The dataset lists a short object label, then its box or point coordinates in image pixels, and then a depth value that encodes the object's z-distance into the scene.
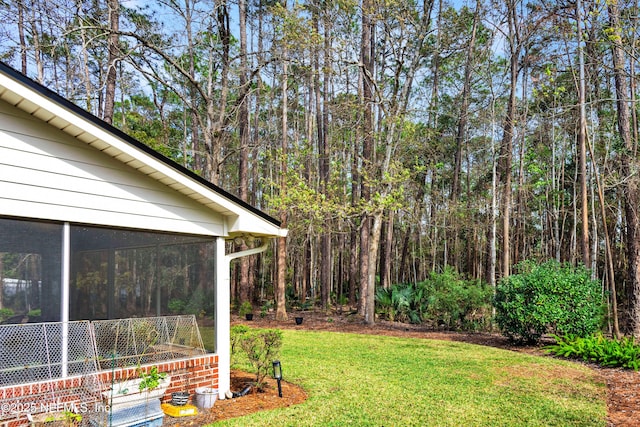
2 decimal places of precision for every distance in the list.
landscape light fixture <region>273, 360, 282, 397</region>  6.53
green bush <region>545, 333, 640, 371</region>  9.05
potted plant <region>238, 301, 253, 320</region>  17.99
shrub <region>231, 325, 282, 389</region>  7.04
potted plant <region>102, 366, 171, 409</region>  5.02
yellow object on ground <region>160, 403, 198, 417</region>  5.61
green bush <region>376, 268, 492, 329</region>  14.04
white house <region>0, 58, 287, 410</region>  4.69
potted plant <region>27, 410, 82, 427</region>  4.45
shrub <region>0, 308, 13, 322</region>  4.53
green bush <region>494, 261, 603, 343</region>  10.78
